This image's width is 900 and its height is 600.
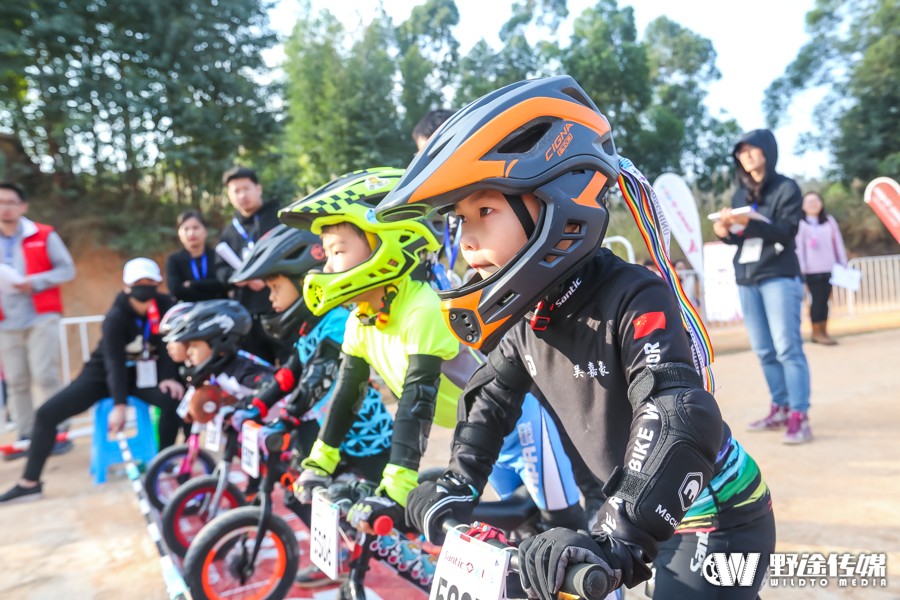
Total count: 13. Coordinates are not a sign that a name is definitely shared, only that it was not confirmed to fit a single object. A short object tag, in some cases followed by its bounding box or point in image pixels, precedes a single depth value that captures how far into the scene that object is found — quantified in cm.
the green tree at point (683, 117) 2595
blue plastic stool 482
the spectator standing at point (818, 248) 906
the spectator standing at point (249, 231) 452
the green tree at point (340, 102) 2194
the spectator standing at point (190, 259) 507
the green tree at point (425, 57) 2392
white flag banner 584
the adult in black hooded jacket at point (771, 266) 434
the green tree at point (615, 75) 2539
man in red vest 541
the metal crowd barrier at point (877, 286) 1355
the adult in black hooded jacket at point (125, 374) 449
